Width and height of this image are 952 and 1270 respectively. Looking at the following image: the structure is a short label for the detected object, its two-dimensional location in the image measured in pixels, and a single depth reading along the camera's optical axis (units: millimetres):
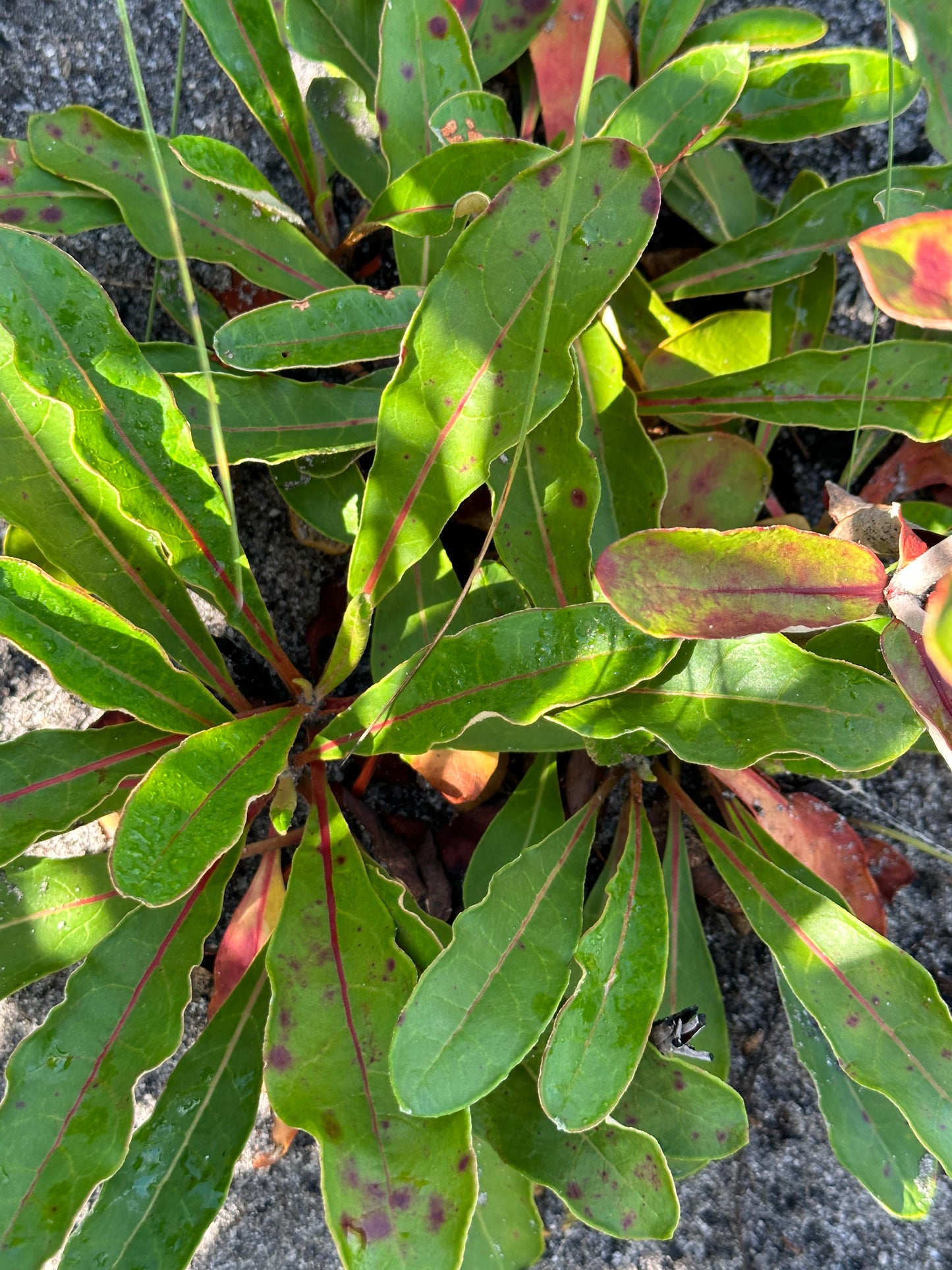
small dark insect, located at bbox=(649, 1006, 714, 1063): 216
